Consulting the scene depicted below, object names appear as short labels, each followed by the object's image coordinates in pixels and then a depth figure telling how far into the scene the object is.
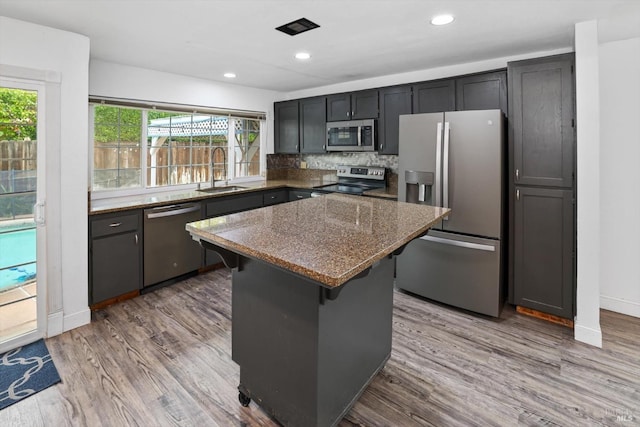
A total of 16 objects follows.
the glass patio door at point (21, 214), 2.36
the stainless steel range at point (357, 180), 4.25
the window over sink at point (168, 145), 3.60
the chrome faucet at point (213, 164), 4.41
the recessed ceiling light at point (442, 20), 2.34
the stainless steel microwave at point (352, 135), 4.07
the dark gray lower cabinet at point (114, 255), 2.91
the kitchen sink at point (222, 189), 4.22
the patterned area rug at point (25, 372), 1.98
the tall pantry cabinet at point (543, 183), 2.65
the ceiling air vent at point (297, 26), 2.43
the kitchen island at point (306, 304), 1.38
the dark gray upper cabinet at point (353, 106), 4.06
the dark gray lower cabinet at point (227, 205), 3.87
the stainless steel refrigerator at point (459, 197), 2.81
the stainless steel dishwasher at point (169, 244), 3.33
